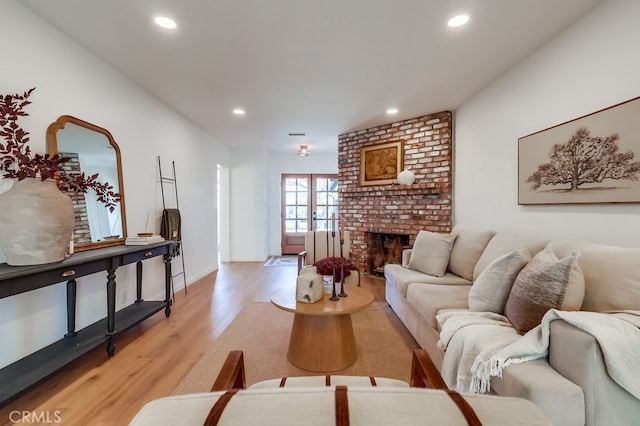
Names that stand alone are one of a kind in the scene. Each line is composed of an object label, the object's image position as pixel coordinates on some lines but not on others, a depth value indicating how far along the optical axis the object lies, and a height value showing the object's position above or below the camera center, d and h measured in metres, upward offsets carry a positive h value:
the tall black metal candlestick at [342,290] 2.23 -0.63
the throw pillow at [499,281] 1.72 -0.44
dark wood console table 1.57 -0.91
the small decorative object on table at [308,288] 2.09 -0.56
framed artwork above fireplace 4.35 +0.76
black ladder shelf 3.56 +0.36
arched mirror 2.21 +0.38
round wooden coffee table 2.01 -0.89
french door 7.03 +0.20
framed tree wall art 1.69 +0.35
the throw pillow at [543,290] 1.38 -0.40
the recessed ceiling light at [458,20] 1.97 +1.33
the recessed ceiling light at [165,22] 1.98 +1.33
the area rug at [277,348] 1.99 -1.13
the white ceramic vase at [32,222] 1.65 -0.06
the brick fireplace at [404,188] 3.93 +0.34
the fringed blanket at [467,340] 1.41 -0.67
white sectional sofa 1.03 -0.62
